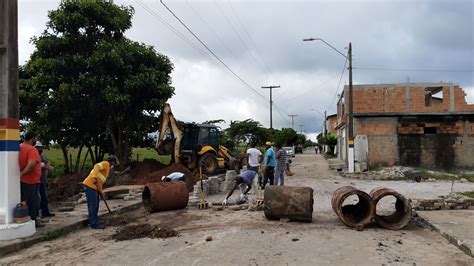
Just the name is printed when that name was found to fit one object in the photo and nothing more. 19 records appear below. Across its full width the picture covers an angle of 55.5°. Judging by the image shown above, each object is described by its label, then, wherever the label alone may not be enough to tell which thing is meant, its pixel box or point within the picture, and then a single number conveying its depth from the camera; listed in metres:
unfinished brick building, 26.78
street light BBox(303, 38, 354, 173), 25.31
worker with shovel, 9.70
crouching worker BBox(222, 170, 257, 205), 12.73
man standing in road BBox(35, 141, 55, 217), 10.47
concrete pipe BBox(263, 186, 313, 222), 10.08
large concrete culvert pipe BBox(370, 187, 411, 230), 9.59
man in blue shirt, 14.66
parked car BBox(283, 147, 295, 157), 55.81
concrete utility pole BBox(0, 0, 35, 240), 8.46
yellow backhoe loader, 20.36
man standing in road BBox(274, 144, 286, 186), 15.24
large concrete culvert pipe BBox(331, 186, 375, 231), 9.56
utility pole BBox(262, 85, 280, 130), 54.96
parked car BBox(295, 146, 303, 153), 83.42
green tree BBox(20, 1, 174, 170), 19.19
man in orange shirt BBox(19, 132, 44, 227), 8.86
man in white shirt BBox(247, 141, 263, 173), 14.59
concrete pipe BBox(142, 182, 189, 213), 11.70
